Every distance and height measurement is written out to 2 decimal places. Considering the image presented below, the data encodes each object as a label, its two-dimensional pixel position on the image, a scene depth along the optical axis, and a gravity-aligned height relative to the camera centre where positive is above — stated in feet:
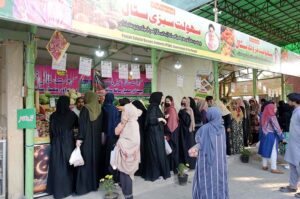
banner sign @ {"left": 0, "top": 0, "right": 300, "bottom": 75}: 9.16 +3.43
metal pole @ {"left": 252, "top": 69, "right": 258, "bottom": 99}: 28.98 +1.94
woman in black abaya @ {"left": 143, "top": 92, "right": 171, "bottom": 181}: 14.82 -2.27
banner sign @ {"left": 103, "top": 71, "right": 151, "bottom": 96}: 23.88 +1.37
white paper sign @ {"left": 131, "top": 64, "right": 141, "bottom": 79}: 16.04 +1.76
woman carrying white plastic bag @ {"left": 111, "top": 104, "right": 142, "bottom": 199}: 11.35 -2.02
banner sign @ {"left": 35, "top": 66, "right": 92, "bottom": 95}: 19.92 +1.63
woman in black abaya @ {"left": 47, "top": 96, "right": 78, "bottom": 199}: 12.13 -2.26
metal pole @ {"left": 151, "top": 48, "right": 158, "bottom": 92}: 16.14 +1.77
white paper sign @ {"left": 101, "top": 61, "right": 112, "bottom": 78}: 14.38 +1.71
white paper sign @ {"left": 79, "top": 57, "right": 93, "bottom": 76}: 13.24 +1.70
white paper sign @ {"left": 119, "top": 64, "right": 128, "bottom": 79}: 15.53 +1.72
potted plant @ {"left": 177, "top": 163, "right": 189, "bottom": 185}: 15.21 -4.19
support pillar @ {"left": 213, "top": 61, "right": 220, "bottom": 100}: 21.59 +1.54
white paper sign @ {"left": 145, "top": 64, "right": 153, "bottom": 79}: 16.75 +1.89
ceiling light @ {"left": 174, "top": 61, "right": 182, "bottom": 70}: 24.78 +3.26
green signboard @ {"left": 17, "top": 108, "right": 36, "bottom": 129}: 10.99 -0.72
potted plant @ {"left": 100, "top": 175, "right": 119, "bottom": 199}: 11.99 -3.87
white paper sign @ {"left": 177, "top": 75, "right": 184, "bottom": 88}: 20.77 +1.55
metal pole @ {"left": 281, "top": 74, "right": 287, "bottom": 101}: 35.58 +1.63
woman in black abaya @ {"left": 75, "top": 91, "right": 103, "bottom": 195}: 12.62 -2.04
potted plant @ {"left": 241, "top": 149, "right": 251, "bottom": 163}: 20.88 -4.21
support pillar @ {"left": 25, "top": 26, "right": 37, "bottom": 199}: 11.12 -1.24
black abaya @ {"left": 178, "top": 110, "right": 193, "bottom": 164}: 17.23 -2.25
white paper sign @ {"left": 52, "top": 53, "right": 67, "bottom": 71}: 12.08 +1.61
